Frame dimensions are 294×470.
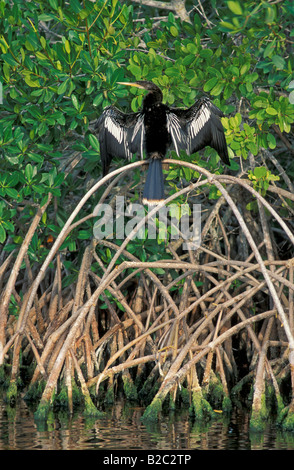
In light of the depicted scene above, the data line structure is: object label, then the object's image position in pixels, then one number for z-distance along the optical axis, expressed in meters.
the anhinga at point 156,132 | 10.92
